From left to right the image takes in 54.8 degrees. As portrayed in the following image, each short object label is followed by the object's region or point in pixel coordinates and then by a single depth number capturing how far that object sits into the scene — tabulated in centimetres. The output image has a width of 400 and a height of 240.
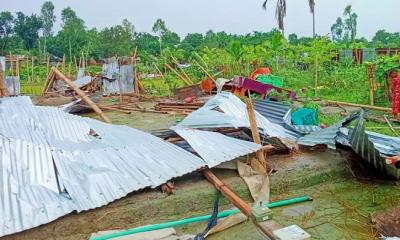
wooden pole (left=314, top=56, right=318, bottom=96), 1447
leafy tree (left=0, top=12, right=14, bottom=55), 5156
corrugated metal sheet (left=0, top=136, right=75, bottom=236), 367
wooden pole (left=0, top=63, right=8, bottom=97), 1092
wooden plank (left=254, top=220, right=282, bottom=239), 294
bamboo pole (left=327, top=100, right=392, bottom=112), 1010
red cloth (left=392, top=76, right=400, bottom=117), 850
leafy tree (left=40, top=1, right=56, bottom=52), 6074
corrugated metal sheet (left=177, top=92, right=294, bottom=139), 598
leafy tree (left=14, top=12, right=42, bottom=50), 5034
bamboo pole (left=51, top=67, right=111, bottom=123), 753
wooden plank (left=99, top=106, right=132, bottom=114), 1132
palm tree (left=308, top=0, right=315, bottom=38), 2505
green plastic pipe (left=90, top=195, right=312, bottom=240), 394
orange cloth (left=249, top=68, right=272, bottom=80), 1357
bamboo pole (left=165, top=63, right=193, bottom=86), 1578
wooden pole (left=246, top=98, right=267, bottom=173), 519
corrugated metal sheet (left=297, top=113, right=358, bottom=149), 571
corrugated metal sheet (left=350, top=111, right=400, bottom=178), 487
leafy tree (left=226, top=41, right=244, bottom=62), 1836
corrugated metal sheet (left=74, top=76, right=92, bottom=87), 1700
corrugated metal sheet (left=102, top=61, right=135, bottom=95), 1588
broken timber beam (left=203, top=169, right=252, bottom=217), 336
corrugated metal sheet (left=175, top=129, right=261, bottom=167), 491
